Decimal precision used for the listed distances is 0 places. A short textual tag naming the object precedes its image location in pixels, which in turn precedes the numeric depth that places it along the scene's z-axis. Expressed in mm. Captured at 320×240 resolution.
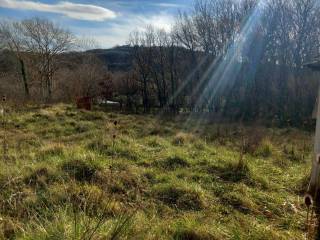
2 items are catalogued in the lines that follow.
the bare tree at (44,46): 24412
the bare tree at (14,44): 24266
